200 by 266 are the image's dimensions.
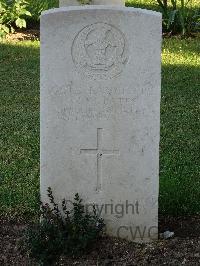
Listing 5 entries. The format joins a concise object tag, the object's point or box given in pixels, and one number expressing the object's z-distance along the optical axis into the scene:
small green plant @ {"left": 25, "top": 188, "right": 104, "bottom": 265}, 3.86
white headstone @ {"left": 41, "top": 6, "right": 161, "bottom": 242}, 3.78
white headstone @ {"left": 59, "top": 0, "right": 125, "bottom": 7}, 7.92
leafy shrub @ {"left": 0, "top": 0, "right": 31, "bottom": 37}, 11.10
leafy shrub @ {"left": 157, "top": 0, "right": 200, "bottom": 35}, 11.20
